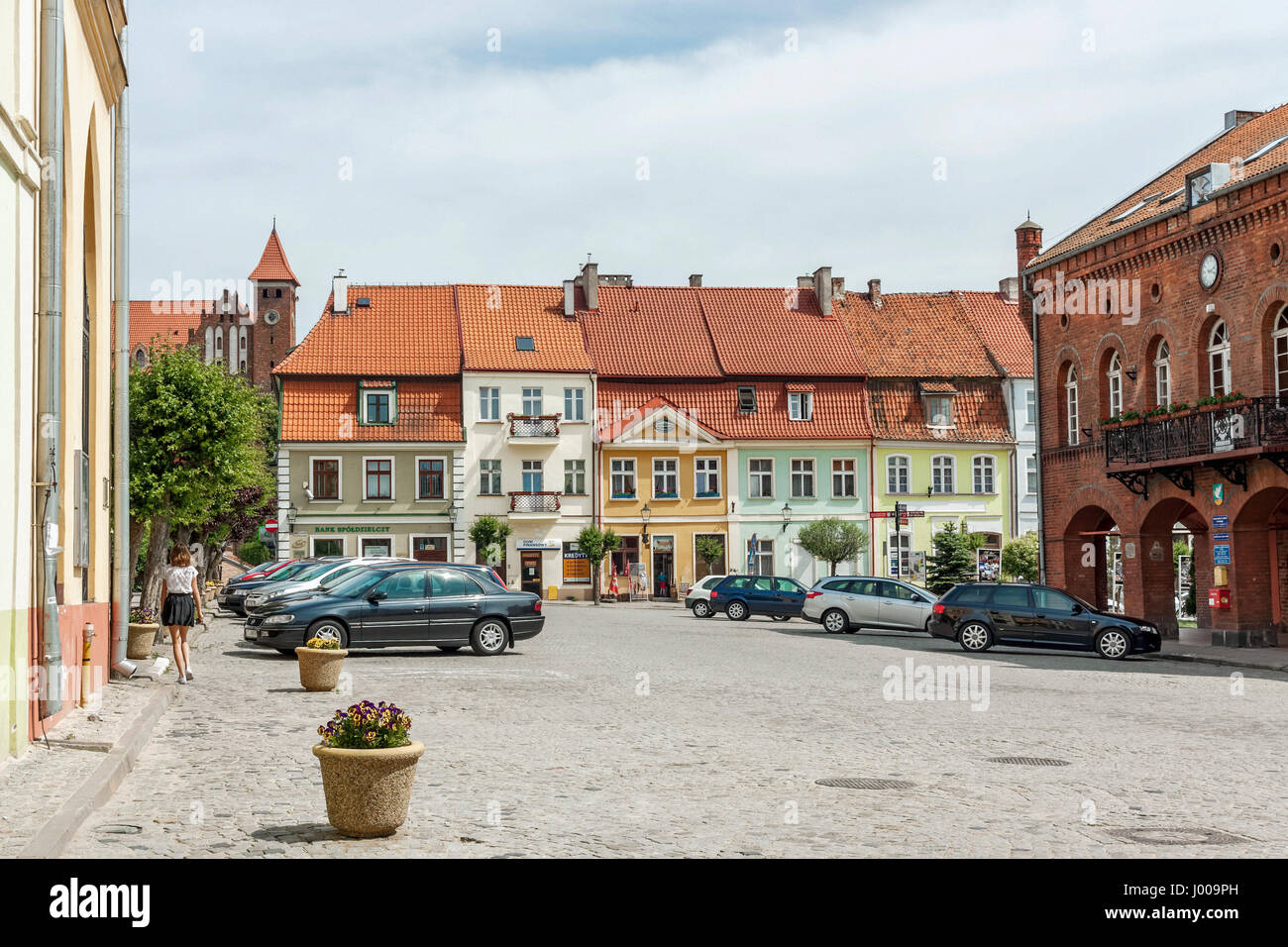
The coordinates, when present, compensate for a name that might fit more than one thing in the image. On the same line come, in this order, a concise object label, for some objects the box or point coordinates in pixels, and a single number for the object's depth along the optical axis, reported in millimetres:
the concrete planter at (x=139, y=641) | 22859
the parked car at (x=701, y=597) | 46094
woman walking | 19125
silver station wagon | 36969
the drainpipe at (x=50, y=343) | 12891
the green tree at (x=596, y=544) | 57719
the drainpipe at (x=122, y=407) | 18312
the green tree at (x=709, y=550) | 60188
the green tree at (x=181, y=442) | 25984
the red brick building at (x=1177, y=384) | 28875
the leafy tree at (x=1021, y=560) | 50281
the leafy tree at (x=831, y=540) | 54688
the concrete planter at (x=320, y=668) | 18562
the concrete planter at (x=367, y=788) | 8594
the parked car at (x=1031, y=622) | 28562
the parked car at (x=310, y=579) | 30144
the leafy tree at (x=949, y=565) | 51125
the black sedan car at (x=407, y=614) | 24141
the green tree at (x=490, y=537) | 58188
